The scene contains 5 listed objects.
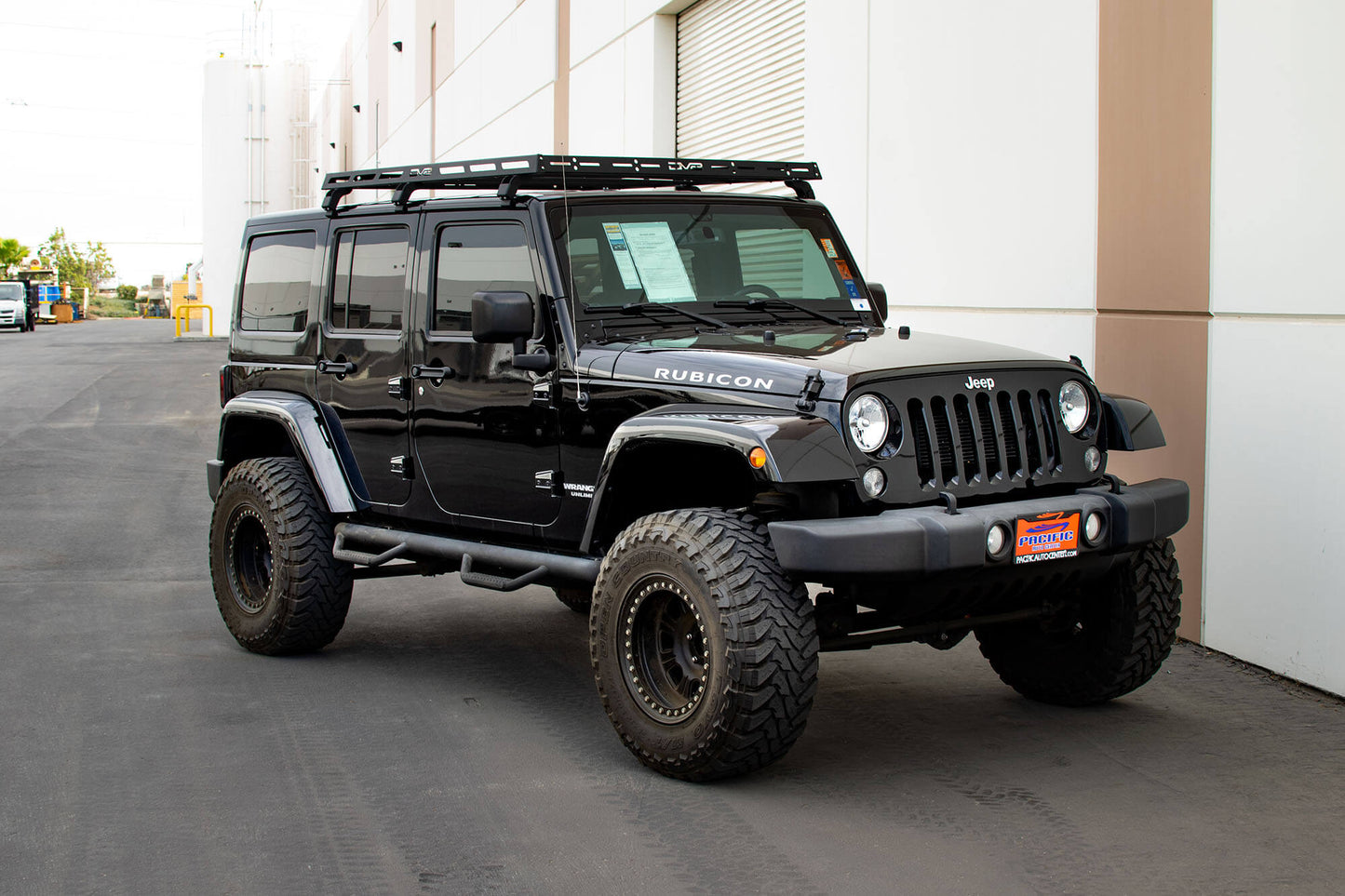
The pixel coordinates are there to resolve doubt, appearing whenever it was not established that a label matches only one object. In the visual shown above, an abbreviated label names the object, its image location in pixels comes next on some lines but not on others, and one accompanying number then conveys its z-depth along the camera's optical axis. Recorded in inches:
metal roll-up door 458.9
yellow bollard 1671.6
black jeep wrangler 180.2
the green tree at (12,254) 4495.6
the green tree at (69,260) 4950.8
